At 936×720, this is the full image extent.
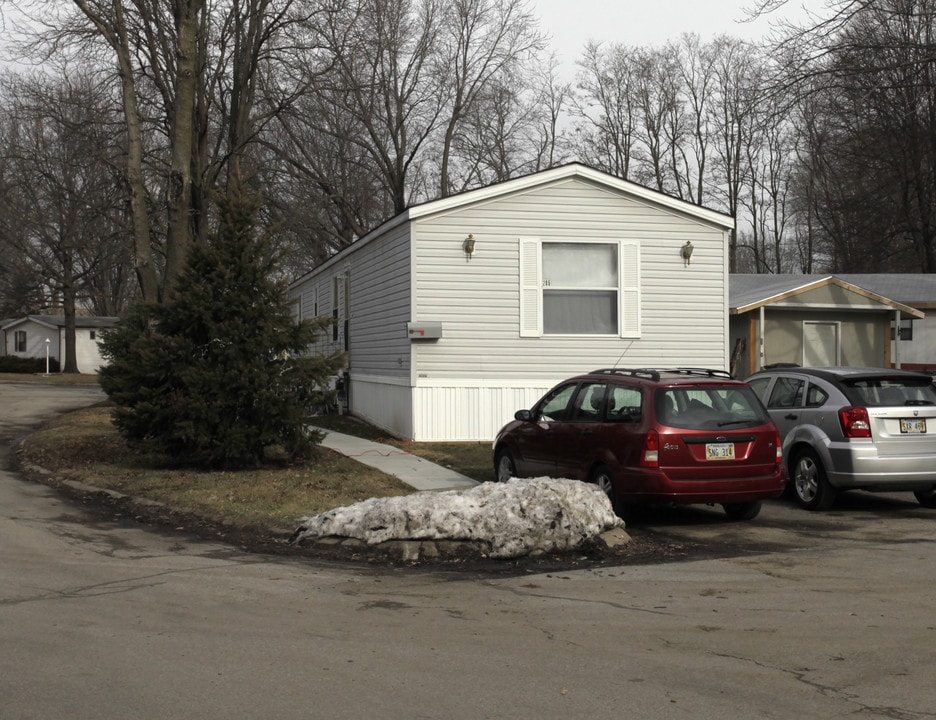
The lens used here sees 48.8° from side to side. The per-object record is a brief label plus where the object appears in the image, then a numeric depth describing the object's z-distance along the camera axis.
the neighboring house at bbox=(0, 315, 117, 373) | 62.56
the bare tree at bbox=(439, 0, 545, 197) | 42.06
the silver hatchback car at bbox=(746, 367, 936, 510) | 11.28
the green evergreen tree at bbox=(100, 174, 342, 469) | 13.56
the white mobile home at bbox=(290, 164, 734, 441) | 18.27
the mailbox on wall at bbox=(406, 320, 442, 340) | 17.89
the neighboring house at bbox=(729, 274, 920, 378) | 24.55
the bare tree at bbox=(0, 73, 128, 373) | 24.28
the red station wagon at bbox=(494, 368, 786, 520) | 10.13
